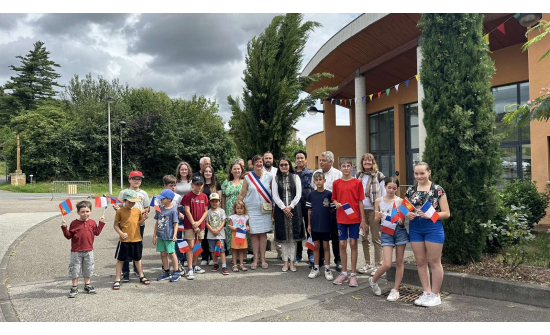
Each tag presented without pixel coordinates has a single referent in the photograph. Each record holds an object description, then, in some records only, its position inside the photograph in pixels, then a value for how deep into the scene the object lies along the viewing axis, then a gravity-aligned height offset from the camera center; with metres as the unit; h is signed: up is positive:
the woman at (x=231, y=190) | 6.61 -0.30
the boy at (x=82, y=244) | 5.10 -0.94
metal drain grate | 4.72 -1.63
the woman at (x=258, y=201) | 6.36 -0.49
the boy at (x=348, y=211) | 5.43 -0.58
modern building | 9.66 +3.25
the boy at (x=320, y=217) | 5.75 -0.70
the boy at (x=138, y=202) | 5.71 -0.42
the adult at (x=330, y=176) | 6.25 -0.09
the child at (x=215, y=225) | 6.32 -0.87
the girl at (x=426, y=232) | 4.50 -0.77
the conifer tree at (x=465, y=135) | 5.48 +0.49
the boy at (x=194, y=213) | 6.08 -0.65
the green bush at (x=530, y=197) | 7.95 -0.66
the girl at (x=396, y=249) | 4.87 -1.06
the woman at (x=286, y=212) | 6.25 -0.64
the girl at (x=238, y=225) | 6.30 -0.89
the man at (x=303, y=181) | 6.59 -0.17
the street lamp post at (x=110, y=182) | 28.22 -0.51
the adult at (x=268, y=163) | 6.57 +0.16
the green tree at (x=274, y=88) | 8.52 +1.90
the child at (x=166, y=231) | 5.77 -0.88
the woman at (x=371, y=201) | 6.12 -0.50
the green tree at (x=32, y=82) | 51.59 +13.22
